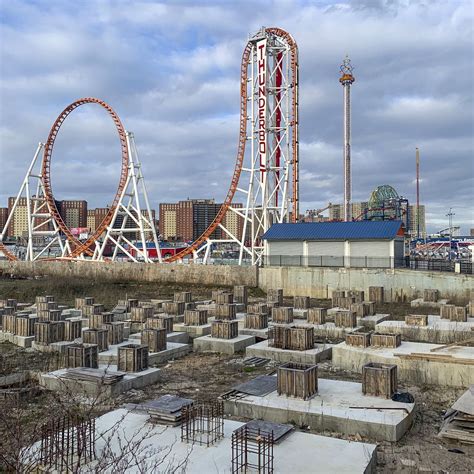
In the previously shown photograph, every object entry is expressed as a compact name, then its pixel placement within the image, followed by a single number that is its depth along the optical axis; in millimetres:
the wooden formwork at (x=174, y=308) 19703
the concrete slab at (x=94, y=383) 10387
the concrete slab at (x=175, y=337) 15859
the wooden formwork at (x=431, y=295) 22156
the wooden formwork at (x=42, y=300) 21547
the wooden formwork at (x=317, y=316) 17625
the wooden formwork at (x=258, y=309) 18569
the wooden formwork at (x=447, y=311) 16848
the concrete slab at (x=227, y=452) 6490
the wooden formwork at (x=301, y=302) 21047
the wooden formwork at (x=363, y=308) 18609
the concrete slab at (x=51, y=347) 14422
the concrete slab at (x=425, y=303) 21531
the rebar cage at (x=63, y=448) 6516
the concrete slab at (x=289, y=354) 13297
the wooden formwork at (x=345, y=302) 20531
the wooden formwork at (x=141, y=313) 18297
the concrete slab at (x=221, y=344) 14641
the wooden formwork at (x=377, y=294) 23484
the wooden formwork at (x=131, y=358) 11539
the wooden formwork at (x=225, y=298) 20938
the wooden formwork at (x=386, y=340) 12943
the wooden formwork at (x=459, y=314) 16594
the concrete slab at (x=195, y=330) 17062
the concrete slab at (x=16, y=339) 15515
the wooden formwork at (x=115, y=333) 14656
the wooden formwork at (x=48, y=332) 14836
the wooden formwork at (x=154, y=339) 13867
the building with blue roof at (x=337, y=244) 27109
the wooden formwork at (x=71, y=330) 15352
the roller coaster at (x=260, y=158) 35531
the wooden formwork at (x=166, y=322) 16000
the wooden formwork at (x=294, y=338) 13664
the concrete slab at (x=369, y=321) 17656
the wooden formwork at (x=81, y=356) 11531
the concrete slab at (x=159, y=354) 13133
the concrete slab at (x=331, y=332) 16312
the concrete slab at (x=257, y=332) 16156
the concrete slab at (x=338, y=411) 8148
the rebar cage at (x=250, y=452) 6336
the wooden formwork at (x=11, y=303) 21492
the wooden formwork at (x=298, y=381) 9234
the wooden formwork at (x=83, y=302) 21509
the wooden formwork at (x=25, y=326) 15914
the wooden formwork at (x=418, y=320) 15922
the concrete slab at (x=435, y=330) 14852
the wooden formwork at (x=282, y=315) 17672
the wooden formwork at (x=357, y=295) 22181
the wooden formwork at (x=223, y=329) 15219
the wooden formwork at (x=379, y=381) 9173
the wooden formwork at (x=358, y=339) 13023
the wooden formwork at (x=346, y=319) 16781
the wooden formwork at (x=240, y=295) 22969
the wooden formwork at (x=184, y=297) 22453
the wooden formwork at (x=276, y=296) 22750
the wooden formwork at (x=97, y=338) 13898
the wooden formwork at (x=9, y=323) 16469
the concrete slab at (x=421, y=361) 10961
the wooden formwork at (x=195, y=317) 17719
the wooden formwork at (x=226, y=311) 18188
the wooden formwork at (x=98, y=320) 16592
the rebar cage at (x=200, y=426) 7340
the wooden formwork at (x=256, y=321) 16719
